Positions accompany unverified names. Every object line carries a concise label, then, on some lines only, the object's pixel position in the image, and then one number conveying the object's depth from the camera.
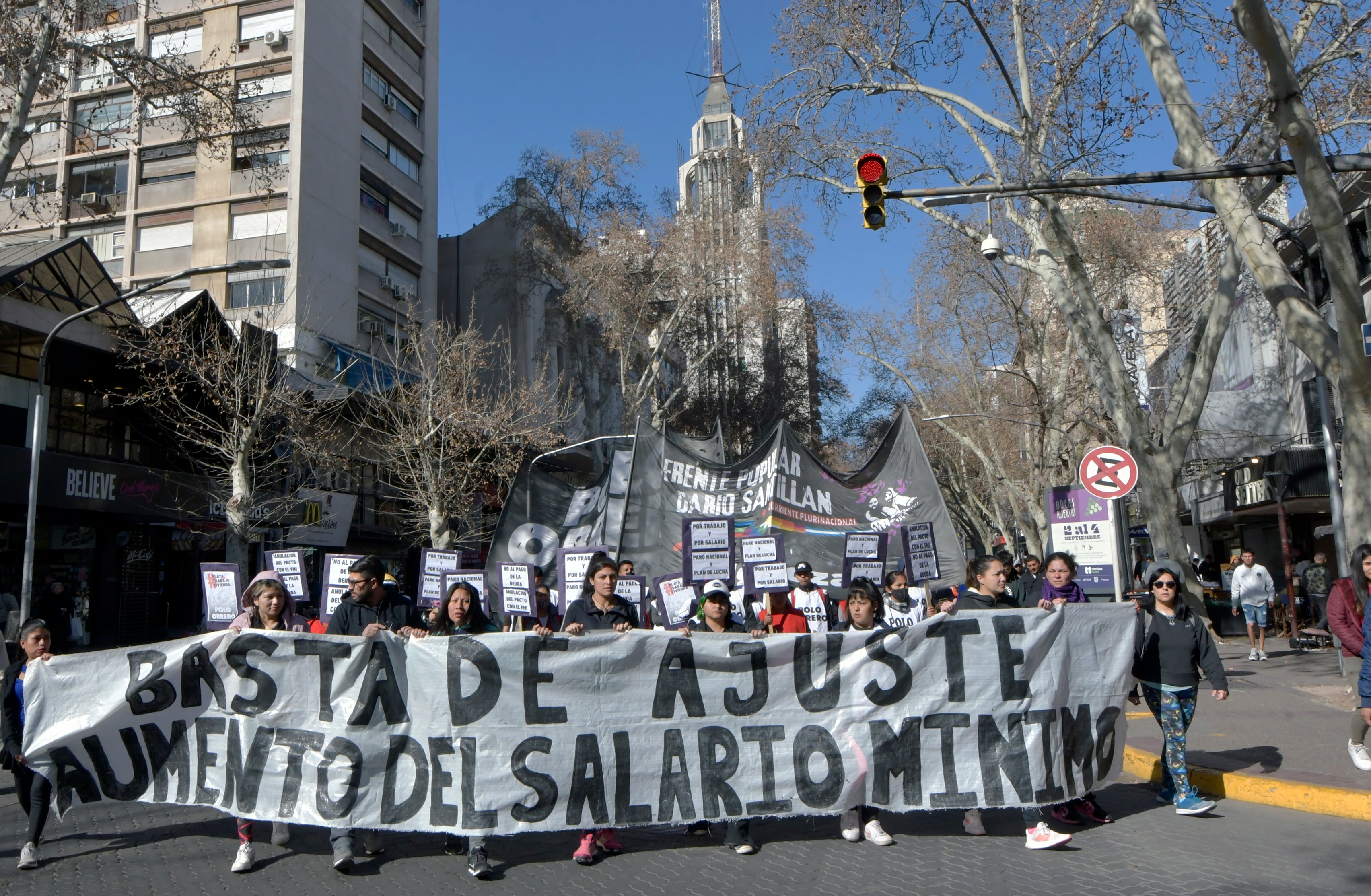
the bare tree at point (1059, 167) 14.21
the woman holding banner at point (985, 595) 6.03
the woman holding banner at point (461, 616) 6.69
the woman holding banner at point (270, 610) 6.36
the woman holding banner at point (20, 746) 5.94
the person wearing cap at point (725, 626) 6.03
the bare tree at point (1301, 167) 9.53
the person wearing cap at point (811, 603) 11.41
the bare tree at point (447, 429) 27.09
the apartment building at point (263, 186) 30.98
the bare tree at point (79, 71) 13.34
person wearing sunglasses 6.53
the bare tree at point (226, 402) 21.06
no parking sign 10.29
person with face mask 11.18
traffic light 9.77
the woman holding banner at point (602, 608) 6.43
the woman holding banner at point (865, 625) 6.11
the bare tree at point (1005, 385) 26.86
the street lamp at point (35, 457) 14.46
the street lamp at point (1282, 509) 18.30
